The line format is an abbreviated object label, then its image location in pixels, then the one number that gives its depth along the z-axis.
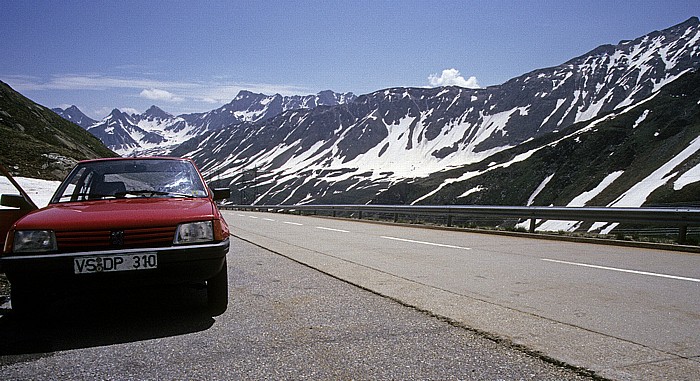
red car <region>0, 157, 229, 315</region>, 4.12
